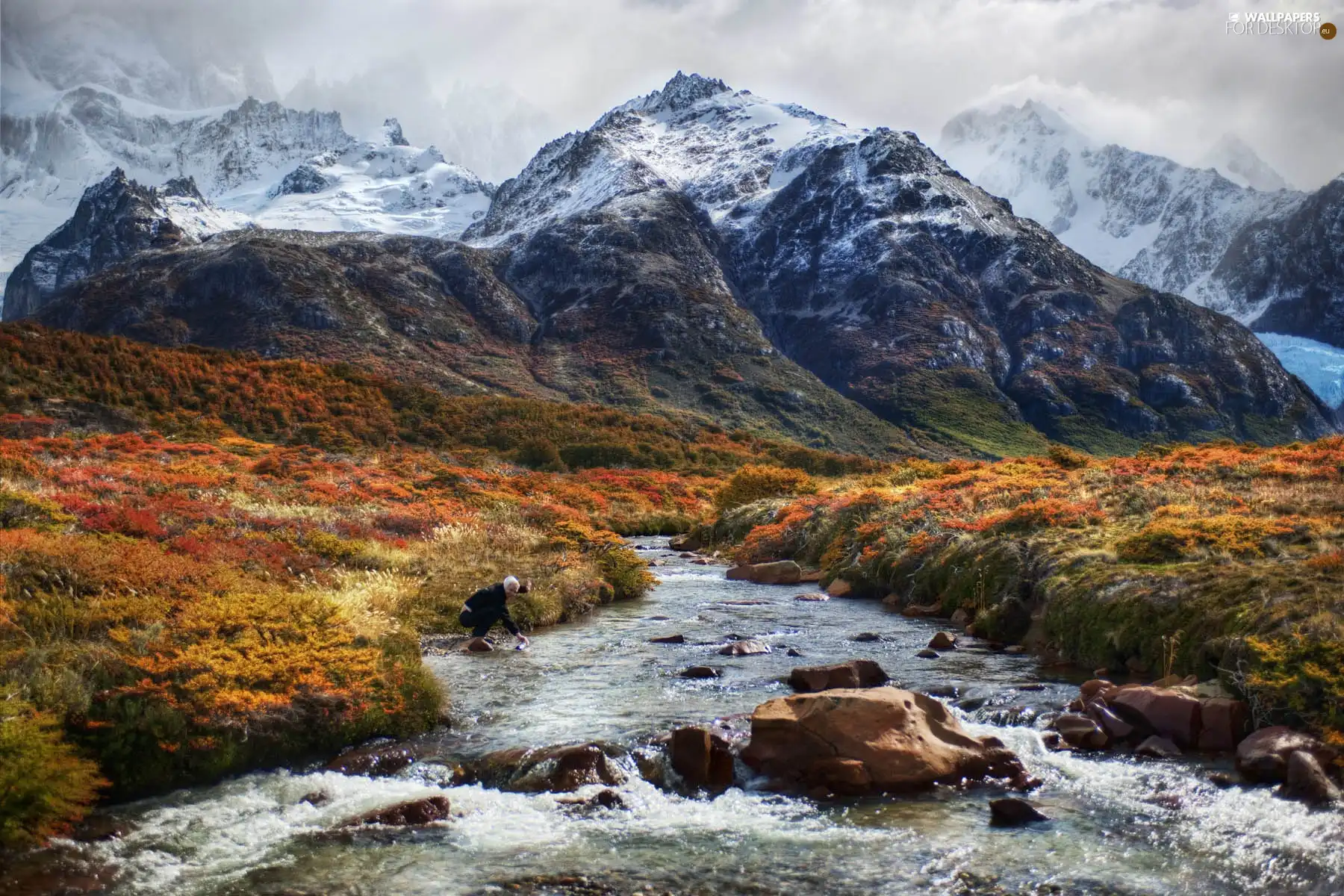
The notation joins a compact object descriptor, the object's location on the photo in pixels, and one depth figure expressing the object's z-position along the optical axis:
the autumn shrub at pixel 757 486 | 48.88
